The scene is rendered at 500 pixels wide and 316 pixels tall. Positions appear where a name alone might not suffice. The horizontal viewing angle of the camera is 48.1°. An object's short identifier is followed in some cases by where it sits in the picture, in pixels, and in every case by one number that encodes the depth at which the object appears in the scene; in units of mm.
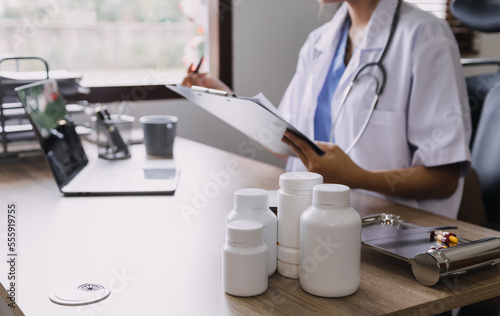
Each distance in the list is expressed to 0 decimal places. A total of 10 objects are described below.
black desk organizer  1610
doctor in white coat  1359
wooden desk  745
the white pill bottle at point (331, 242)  740
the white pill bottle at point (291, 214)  802
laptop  1333
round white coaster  748
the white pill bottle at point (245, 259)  744
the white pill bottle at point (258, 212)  795
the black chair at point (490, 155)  1671
